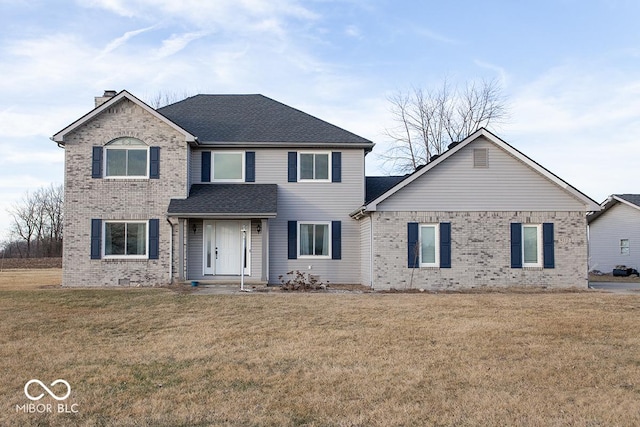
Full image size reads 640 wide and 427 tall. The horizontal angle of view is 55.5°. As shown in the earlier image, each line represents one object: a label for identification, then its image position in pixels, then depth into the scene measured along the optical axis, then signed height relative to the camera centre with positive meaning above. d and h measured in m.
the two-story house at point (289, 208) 19.67 +1.14
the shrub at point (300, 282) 19.42 -1.33
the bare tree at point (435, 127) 41.28 +7.86
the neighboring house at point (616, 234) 33.16 +0.43
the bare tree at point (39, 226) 59.34 +1.73
